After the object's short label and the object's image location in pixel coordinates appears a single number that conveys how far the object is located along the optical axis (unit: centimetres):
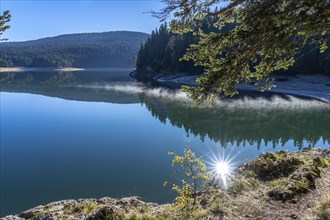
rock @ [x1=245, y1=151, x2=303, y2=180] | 1298
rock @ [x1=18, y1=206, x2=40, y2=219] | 1023
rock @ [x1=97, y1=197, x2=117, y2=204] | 1153
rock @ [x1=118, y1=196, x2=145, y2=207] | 1036
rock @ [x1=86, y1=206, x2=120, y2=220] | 777
